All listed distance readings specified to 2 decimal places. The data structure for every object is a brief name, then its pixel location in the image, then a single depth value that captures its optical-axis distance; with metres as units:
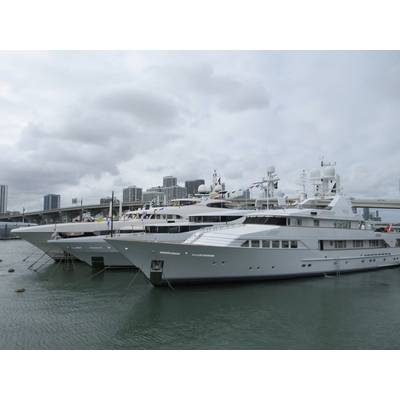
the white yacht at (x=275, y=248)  18.58
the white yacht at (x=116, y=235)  26.40
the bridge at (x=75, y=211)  78.38
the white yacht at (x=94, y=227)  30.47
